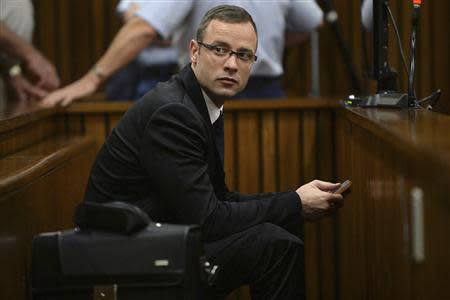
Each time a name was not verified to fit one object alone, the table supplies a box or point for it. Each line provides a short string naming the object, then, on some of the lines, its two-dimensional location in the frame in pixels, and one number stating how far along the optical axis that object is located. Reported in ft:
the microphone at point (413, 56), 21.33
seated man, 18.95
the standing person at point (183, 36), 29.37
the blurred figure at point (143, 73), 34.49
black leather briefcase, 16.71
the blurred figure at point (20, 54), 32.40
